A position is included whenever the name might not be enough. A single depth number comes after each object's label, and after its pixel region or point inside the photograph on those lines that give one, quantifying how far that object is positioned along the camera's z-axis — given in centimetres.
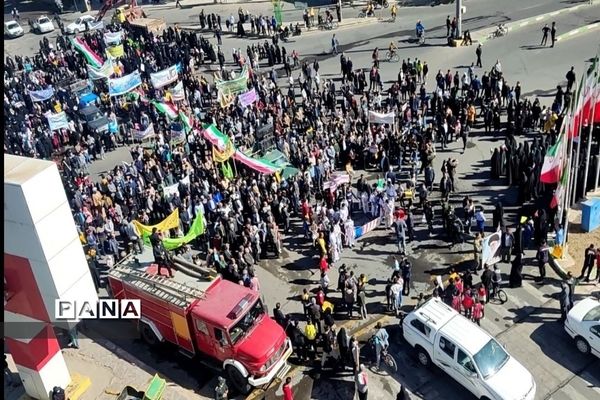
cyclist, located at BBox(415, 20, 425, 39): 4275
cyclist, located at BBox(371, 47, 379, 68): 3829
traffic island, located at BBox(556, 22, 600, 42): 4069
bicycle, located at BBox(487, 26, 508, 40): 4231
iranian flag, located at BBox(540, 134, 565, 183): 2153
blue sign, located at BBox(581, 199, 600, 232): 2298
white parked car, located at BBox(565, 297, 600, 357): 1784
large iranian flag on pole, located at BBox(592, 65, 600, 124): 2225
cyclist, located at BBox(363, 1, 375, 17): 5012
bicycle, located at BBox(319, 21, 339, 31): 4884
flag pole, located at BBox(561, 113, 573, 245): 2138
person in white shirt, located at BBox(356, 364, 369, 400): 1720
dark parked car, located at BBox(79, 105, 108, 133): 3469
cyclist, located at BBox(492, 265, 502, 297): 2048
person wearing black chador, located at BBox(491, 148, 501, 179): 2667
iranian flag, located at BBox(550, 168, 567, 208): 2164
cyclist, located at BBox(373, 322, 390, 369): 1841
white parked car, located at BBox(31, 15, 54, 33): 6103
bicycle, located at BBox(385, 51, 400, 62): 4070
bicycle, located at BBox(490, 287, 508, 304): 2083
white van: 1672
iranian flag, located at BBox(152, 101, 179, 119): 3197
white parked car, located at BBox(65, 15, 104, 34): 5785
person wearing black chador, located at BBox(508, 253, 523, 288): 2088
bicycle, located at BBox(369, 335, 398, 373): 1858
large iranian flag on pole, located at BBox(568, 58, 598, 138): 2136
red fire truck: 1819
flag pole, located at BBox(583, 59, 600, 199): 2293
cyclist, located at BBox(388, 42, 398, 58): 4056
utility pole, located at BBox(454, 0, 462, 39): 4000
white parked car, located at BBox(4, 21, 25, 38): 6081
